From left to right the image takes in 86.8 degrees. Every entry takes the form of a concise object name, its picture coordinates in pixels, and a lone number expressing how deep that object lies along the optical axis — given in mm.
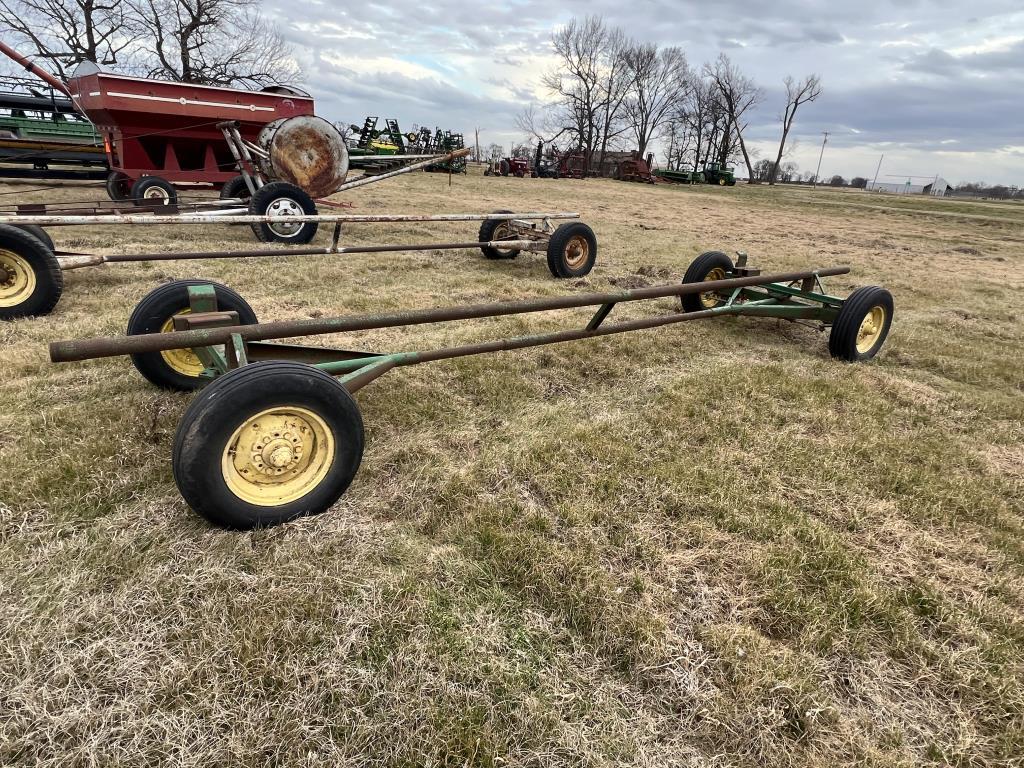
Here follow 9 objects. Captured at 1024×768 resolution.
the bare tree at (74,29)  22609
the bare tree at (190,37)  25172
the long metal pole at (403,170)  9016
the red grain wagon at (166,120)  8742
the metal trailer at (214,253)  4258
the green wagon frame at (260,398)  1928
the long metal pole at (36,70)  9953
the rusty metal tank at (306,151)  8727
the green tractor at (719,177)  43812
